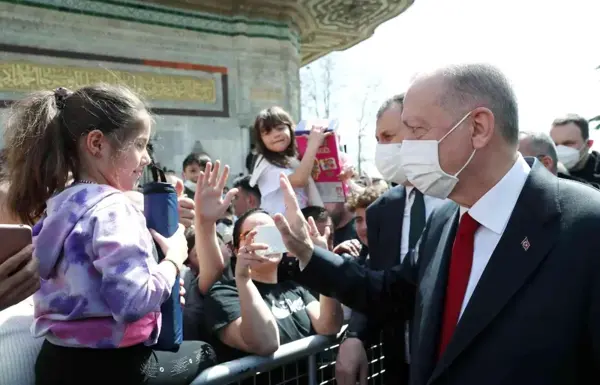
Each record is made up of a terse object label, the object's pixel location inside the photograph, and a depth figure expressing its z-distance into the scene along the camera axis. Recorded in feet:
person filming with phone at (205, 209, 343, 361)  6.79
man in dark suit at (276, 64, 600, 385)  4.14
